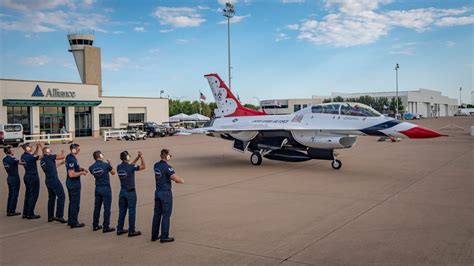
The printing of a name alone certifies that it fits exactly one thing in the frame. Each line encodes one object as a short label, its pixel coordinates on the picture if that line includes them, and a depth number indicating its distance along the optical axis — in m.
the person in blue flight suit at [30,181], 8.05
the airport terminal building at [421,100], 111.38
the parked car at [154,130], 39.74
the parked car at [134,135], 35.47
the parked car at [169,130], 40.88
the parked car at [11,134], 29.41
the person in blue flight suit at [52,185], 7.79
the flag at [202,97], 47.01
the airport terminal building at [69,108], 36.91
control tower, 53.56
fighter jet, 13.04
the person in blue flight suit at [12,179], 8.20
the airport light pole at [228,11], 37.34
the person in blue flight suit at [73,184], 7.30
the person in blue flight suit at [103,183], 6.97
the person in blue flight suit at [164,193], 6.35
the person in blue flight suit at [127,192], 6.68
